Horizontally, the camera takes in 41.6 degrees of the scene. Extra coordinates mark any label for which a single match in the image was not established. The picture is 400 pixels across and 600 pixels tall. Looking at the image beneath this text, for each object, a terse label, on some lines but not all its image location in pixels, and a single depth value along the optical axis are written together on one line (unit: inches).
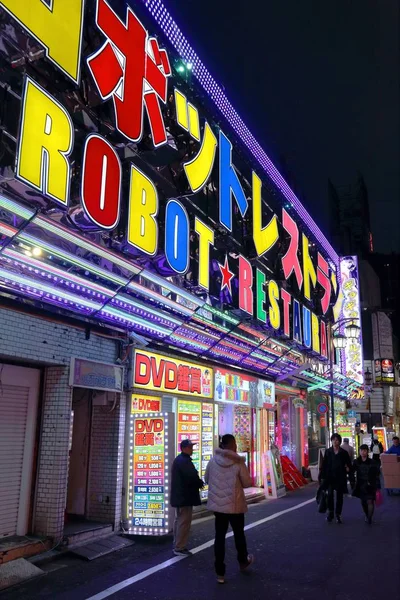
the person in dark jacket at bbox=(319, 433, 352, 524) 485.1
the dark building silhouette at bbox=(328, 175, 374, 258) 2448.3
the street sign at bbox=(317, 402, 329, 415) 960.5
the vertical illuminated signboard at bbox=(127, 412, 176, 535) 387.9
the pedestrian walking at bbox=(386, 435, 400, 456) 743.1
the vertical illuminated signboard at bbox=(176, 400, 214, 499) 536.4
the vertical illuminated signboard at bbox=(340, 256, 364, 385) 1177.2
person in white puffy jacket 292.0
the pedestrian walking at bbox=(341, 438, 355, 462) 666.1
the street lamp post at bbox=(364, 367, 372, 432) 1694.6
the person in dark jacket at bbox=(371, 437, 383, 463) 845.8
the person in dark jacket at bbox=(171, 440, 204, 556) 355.6
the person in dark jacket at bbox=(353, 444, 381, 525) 477.1
